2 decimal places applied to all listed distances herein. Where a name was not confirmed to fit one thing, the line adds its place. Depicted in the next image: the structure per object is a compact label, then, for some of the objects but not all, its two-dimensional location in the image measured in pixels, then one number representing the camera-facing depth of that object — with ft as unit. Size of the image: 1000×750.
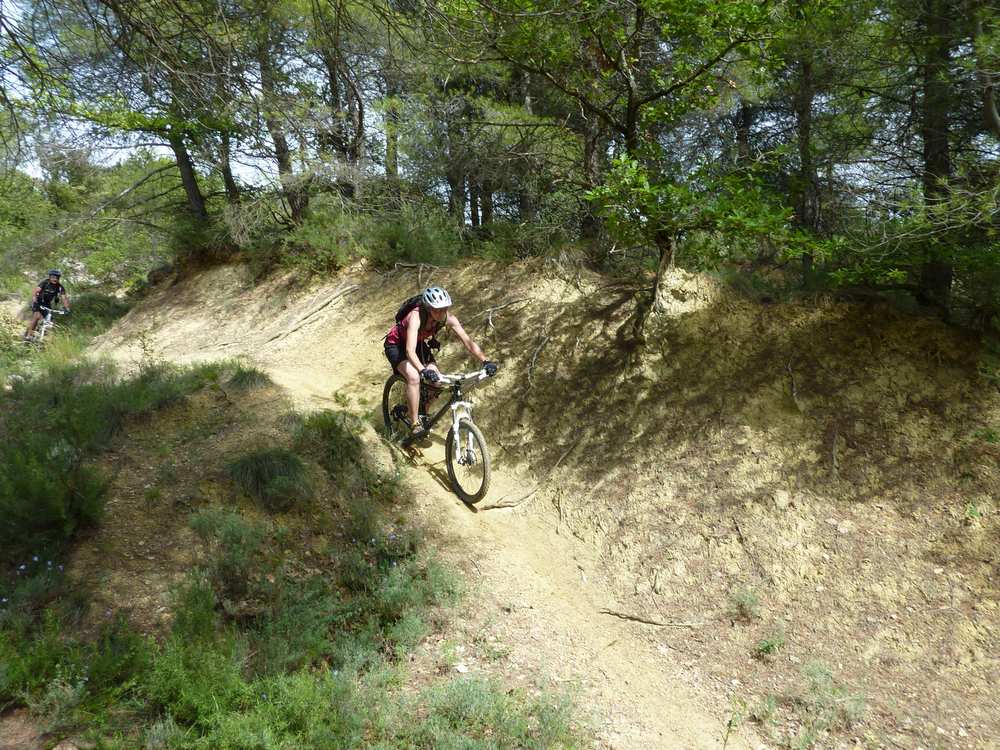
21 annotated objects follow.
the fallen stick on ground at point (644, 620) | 16.85
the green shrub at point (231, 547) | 14.73
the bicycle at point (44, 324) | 43.47
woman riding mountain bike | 20.43
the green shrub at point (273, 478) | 18.02
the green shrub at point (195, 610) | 12.57
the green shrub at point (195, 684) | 10.77
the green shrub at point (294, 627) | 12.62
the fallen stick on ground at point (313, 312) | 36.99
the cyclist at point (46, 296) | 43.24
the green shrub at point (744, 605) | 16.72
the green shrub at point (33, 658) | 10.66
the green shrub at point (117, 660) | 10.99
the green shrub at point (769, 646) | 15.67
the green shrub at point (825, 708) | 13.50
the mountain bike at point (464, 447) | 20.16
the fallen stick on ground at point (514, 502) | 21.56
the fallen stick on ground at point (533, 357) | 26.30
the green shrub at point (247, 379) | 25.61
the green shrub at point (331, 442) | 20.36
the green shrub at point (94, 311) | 51.06
